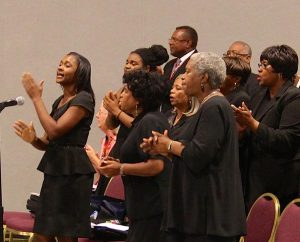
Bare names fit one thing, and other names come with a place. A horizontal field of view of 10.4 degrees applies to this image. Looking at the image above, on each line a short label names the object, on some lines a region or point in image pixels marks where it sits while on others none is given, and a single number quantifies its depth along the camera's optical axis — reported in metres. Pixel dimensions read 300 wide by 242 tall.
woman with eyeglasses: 8.04
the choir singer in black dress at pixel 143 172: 7.35
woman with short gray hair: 6.43
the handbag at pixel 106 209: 8.67
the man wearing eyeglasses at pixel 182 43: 11.35
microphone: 7.26
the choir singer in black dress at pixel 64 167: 8.28
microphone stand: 7.26
